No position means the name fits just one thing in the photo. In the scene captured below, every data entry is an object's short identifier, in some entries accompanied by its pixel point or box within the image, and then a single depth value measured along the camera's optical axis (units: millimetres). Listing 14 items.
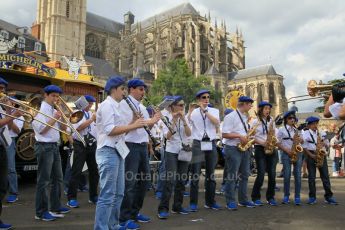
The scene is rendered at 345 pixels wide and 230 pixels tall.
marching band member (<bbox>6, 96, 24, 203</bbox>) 5875
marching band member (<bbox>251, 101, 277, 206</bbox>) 6121
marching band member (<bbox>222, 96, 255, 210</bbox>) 5723
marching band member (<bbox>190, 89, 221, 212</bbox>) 5539
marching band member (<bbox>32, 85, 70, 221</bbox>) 4559
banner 7708
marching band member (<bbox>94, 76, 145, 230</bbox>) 3465
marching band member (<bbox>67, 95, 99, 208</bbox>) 5629
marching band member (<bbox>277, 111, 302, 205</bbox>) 6297
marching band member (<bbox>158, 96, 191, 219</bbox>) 5059
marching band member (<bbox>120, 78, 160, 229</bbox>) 4270
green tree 44156
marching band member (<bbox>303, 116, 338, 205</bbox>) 6414
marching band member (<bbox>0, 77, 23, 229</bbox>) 4109
